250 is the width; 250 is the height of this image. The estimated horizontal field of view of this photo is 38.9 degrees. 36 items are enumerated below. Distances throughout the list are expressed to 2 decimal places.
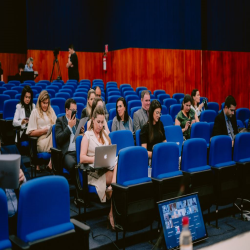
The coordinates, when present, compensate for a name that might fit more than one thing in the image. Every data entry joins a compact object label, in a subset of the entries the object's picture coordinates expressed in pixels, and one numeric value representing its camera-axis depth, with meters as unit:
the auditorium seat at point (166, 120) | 4.45
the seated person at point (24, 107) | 4.46
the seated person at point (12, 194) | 2.20
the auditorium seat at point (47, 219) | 1.87
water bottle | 1.08
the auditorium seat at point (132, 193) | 2.58
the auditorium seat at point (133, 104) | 5.57
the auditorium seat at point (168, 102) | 6.07
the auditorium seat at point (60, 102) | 5.38
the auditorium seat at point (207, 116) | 5.00
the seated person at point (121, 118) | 4.08
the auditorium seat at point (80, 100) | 5.58
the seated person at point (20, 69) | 9.29
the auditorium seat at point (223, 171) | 3.16
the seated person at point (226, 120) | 4.14
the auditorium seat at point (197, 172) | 3.00
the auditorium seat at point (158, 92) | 7.20
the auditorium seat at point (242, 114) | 5.40
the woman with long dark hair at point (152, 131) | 3.56
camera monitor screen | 2.47
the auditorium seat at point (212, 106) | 6.13
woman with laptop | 2.91
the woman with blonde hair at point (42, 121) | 3.85
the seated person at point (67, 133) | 3.53
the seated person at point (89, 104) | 4.57
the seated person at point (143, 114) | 4.22
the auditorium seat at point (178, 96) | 6.97
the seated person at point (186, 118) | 4.39
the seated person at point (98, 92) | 5.73
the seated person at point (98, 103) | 3.75
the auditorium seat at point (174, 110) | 5.40
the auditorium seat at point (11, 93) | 6.14
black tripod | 10.41
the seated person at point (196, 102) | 5.26
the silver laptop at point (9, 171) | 1.92
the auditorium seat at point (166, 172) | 2.77
